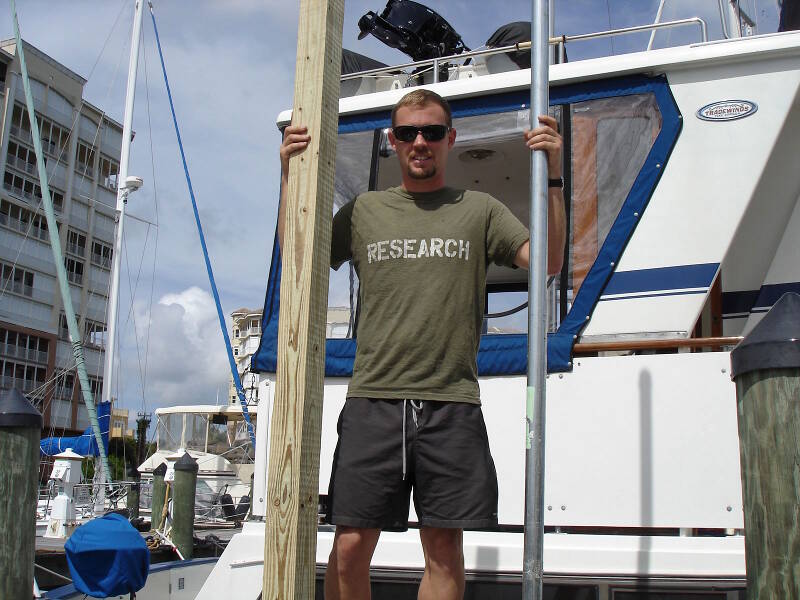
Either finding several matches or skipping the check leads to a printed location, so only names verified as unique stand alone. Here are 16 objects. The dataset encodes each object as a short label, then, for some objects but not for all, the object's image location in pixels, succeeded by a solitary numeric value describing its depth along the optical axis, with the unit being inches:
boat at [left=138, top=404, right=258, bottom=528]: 885.2
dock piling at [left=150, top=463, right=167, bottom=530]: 475.8
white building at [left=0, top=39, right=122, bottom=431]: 1838.1
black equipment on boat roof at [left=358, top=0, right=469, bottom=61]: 247.9
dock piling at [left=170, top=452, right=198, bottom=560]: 374.6
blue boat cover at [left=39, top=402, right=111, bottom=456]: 692.7
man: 102.3
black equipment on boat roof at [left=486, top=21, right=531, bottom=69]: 221.8
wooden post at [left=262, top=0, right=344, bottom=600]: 89.2
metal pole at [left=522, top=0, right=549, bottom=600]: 95.7
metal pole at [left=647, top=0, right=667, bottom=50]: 217.7
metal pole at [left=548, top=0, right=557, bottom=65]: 131.6
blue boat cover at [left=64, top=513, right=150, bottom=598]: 174.6
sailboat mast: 714.8
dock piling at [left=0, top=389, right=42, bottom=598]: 136.2
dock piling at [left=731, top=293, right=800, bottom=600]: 82.7
